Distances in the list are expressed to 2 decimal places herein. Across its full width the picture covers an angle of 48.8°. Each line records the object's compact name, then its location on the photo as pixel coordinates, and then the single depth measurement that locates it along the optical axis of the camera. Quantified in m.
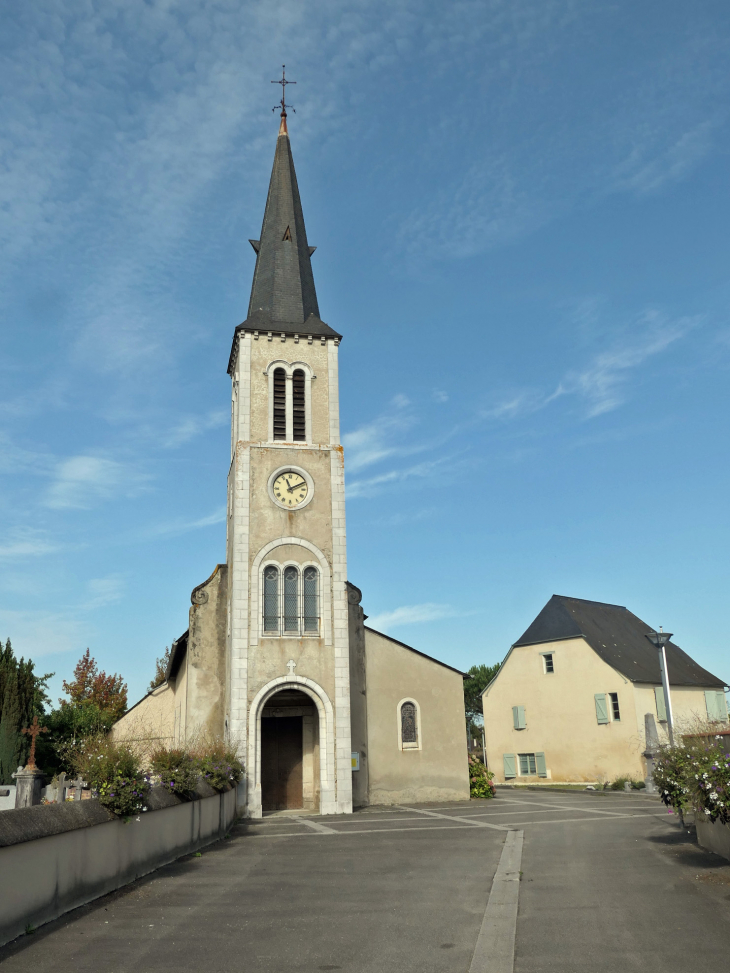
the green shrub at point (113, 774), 10.24
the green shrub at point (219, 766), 15.96
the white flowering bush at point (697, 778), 9.73
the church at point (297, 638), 23.70
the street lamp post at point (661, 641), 20.13
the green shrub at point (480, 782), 28.16
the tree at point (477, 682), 73.75
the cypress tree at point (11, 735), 29.28
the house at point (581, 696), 35.94
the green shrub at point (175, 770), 12.92
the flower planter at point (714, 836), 11.11
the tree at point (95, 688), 59.59
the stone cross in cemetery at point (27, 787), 22.24
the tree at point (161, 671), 57.89
